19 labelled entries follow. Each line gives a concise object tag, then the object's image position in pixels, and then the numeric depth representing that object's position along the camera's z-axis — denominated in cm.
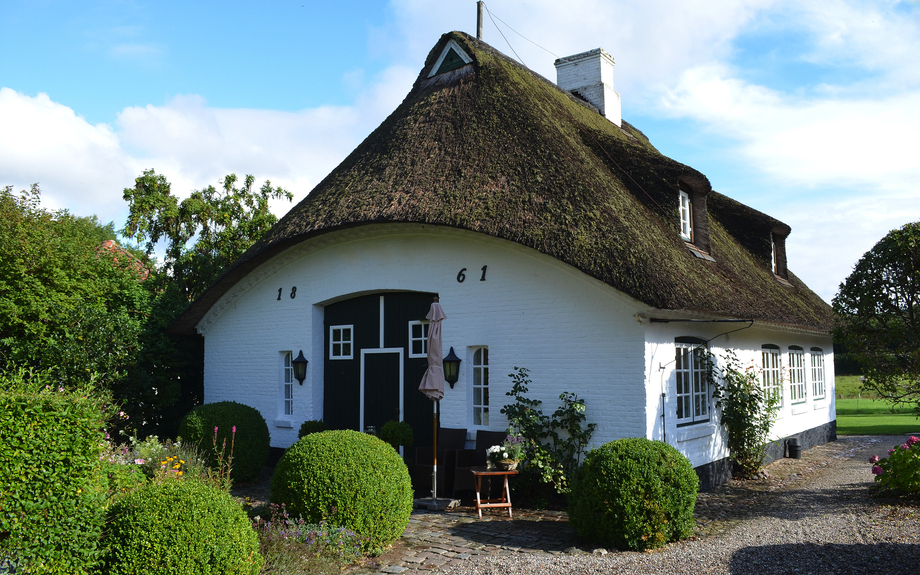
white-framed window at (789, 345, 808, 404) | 1470
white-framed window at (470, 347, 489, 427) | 1025
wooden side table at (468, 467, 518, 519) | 841
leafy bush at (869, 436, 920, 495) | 877
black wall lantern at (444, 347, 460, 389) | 1030
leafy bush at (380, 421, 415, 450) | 978
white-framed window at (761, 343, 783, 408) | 1300
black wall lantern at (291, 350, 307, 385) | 1218
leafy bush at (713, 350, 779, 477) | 1092
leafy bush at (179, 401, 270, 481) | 1082
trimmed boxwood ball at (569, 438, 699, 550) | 685
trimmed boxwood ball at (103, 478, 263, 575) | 496
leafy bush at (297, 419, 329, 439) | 1101
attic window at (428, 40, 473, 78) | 1306
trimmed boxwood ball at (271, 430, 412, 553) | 648
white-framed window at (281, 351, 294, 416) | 1275
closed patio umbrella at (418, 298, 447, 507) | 900
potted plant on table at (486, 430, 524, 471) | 852
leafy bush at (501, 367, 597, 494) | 896
